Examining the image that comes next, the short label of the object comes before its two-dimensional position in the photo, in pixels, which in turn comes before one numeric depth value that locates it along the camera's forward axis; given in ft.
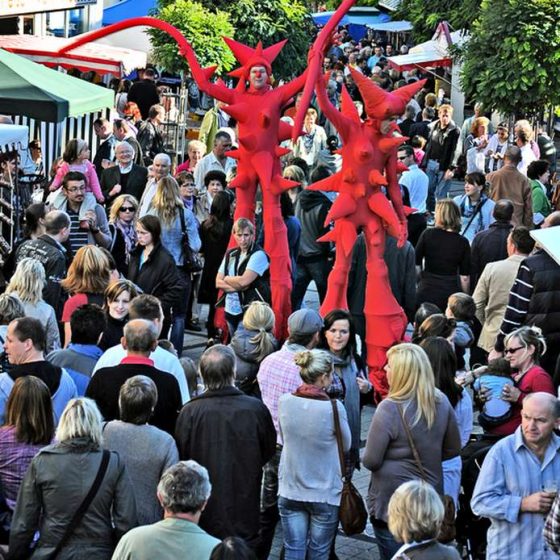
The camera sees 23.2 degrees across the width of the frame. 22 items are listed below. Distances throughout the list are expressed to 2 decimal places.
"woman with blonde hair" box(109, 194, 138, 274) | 38.68
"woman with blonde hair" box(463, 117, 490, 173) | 58.70
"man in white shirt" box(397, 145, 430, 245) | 46.96
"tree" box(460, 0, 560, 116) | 61.16
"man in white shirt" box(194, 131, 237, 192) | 47.14
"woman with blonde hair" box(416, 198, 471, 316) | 36.63
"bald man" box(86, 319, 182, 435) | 23.32
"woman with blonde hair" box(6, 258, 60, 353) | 28.84
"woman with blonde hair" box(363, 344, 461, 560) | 22.35
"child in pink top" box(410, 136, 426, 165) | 56.08
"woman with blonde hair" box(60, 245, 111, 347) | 30.27
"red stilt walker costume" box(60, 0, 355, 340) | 37.70
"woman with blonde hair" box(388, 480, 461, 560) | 17.56
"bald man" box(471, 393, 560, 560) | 20.89
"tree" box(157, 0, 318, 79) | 74.18
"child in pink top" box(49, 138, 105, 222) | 41.86
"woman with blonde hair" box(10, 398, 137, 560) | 19.81
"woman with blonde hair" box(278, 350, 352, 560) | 23.13
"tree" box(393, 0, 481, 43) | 84.23
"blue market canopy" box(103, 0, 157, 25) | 96.58
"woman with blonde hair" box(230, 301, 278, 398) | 28.09
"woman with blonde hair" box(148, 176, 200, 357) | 36.88
